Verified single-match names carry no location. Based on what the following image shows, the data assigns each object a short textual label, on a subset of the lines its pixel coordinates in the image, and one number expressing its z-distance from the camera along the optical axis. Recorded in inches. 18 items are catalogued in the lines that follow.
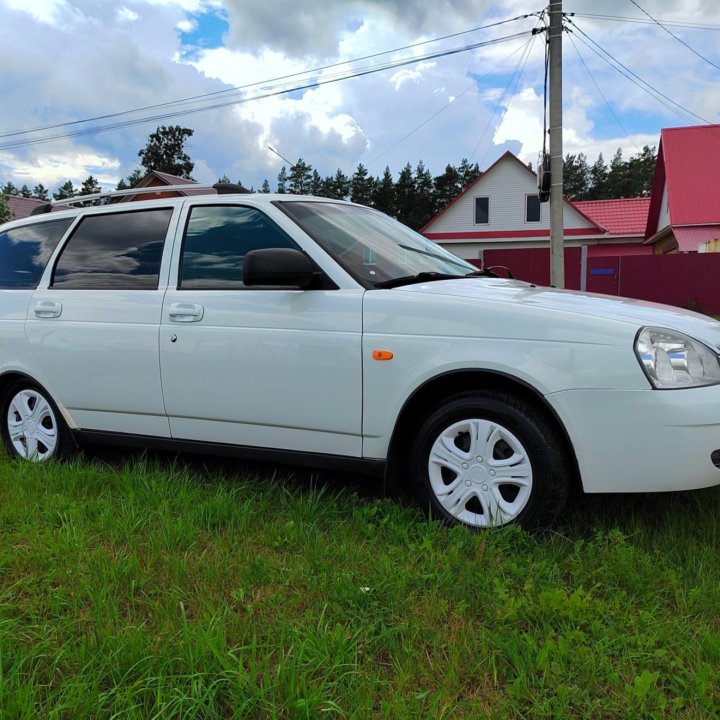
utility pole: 410.9
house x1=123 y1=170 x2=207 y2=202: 807.1
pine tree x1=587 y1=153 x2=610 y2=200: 3026.6
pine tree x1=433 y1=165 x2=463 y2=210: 2508.6
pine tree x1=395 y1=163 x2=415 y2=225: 2449.6
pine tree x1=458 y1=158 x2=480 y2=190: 2556.6
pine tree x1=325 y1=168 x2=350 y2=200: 2381.0
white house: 1175.0
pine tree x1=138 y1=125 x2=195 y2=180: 2714.1
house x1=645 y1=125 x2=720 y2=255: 786.8
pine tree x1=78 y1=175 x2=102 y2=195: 2826.8
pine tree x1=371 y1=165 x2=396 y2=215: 2420.0
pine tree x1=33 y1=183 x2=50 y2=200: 3430.1
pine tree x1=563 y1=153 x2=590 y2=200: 3159.5
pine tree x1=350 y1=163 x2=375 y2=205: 2400.3
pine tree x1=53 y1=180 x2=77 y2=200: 2950.8
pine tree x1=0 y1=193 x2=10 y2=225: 842.2
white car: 97.7
